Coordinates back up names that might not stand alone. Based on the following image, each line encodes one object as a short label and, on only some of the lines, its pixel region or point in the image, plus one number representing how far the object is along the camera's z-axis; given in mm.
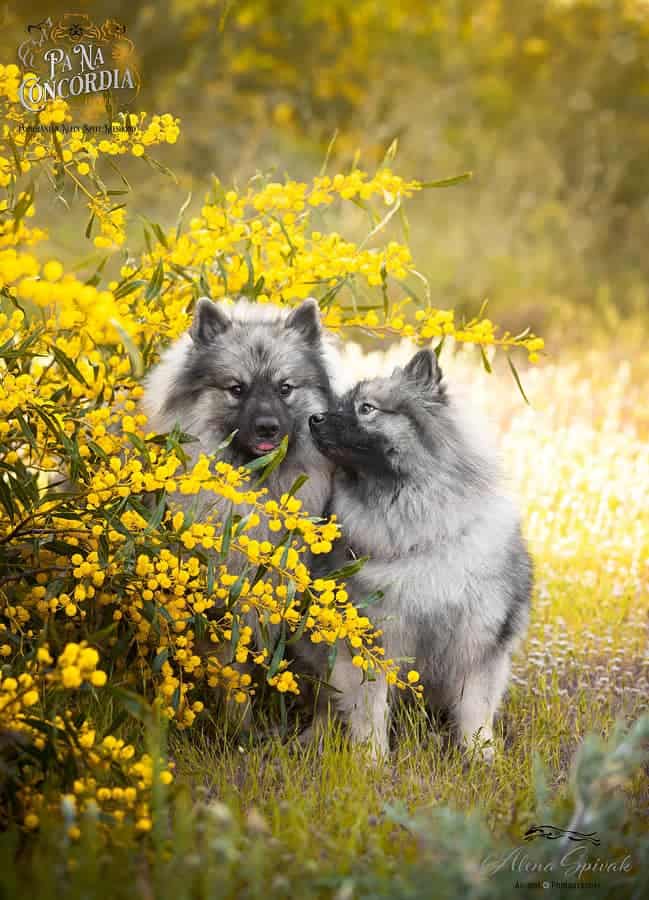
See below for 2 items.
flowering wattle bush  4707
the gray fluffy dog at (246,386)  6871
